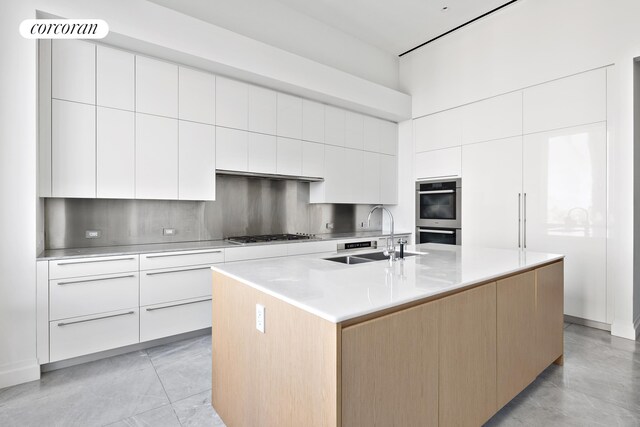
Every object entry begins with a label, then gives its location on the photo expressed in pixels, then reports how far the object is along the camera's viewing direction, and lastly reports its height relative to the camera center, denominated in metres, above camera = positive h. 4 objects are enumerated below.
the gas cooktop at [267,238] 3.50 -0.30
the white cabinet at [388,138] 4.96 +1.12
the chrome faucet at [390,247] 2.12 -0.24
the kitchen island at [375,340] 1.11 -0.53
